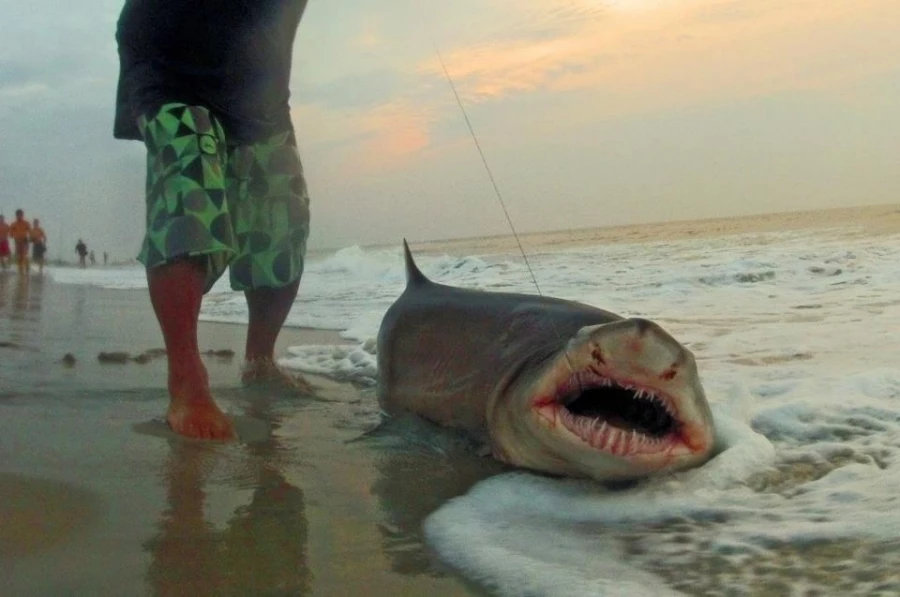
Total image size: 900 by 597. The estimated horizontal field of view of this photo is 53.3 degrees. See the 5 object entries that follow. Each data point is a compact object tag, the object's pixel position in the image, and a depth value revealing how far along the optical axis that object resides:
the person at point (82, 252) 29.39
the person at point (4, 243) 19.08
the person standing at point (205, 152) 2.58
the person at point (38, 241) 19.95
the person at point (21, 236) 17.38
